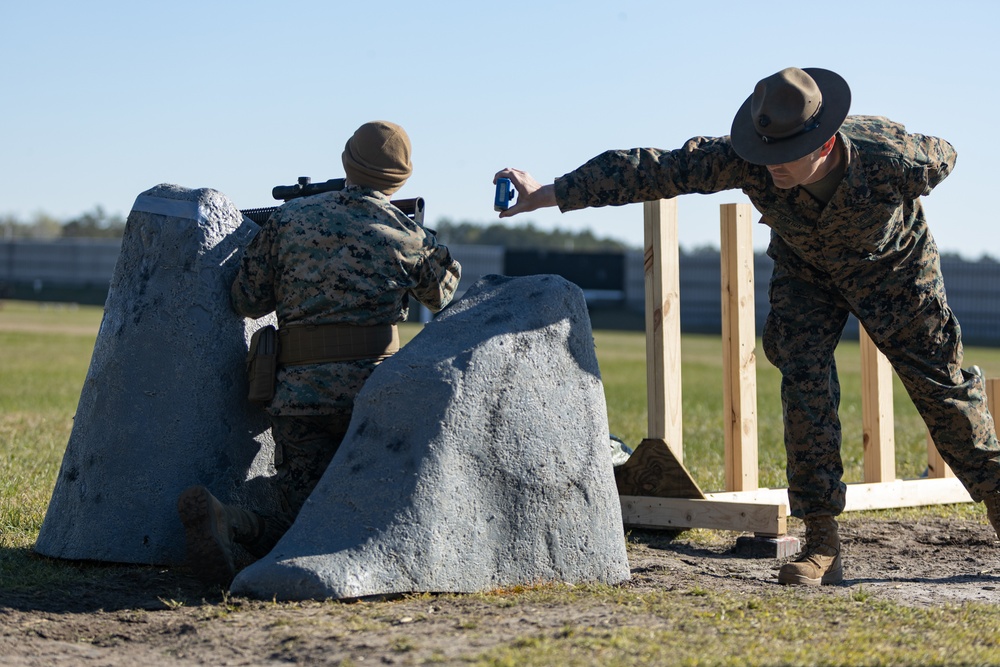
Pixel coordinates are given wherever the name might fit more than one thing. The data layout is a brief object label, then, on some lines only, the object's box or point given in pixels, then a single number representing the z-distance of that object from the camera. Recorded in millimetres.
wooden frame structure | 11328
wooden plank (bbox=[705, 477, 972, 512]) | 12932
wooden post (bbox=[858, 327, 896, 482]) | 13606
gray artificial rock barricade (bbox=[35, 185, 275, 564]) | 9507
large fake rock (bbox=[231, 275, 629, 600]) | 7950
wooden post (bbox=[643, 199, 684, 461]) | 11498
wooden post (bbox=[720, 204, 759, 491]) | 11979
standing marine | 8678
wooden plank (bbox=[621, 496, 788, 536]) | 10917
